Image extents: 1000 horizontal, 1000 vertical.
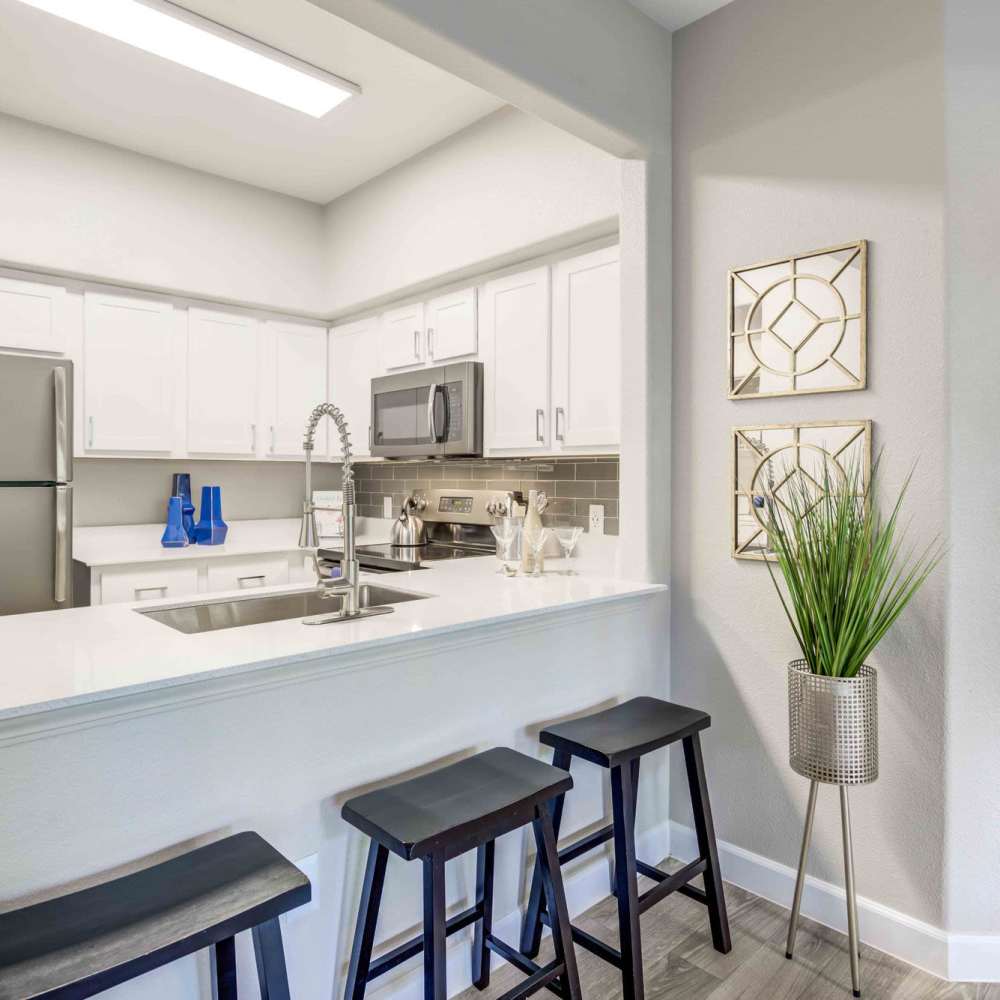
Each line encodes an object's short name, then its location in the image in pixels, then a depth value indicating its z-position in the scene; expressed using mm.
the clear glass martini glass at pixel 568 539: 2764
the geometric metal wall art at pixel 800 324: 1917
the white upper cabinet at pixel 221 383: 3613
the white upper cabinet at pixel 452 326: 3141
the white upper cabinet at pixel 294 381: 3900
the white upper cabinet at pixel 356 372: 3756
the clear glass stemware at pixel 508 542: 2592
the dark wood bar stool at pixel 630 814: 1653
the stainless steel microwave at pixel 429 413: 3053
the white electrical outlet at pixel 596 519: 3002
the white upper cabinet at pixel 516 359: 2834
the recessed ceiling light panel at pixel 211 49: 2107
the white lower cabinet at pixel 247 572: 3406
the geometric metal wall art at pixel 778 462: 1938
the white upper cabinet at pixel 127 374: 3293
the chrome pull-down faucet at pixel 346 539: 1793
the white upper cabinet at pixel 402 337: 3428
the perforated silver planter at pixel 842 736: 1712
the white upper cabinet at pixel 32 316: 3070
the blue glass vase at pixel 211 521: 3750
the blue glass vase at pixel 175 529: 3586
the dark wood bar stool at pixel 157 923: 929
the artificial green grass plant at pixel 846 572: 1718
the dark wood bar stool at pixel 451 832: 1287
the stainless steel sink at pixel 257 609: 1954
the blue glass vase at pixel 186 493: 3803
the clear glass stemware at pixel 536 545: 2508
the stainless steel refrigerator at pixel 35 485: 2299
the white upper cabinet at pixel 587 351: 2592
